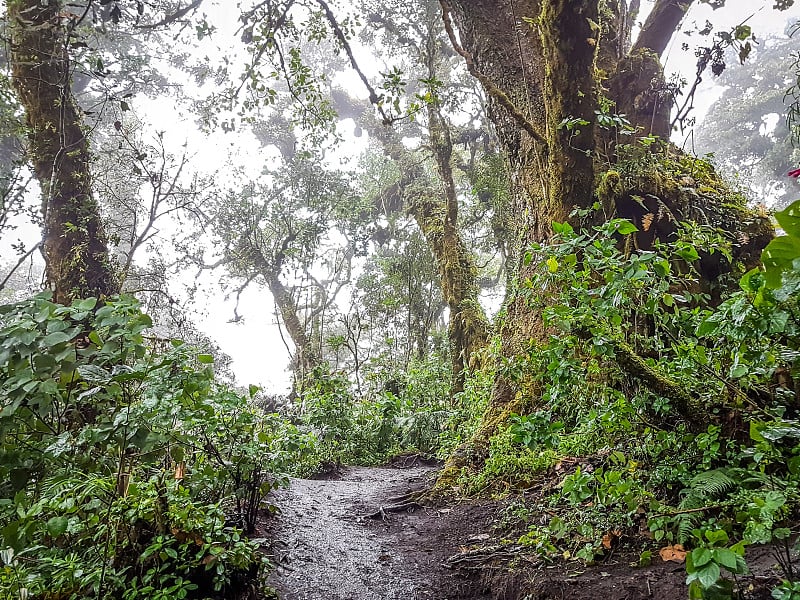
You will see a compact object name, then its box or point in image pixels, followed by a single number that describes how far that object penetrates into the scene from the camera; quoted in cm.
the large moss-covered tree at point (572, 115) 421
